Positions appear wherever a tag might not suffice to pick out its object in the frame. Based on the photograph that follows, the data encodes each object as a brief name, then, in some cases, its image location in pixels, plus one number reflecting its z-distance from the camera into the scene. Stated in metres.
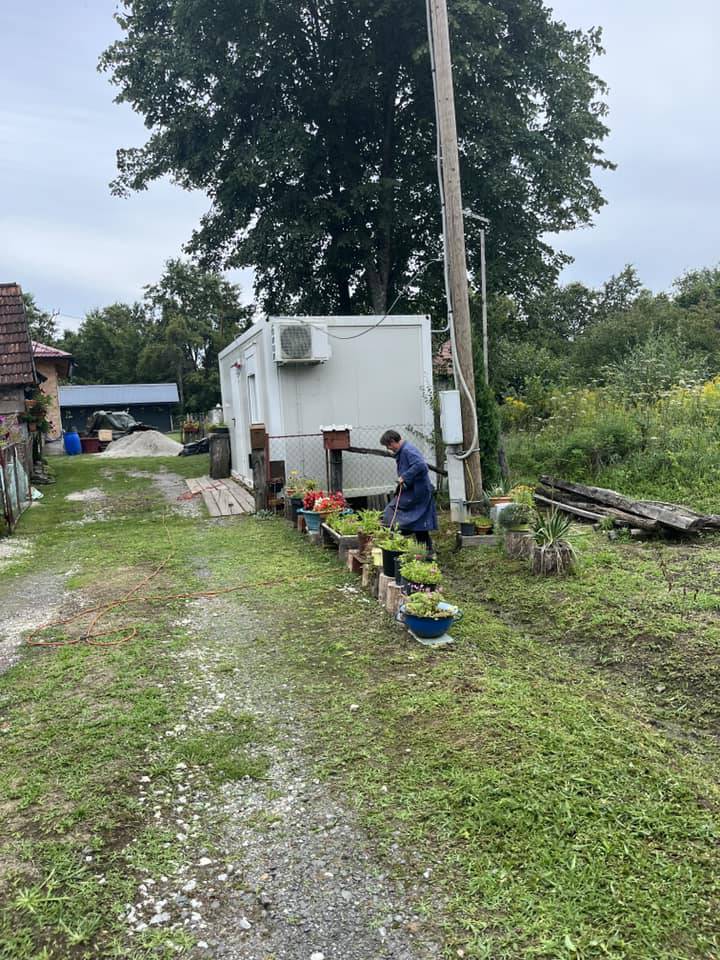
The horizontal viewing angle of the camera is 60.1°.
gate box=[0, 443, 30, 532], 9.50
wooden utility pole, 6.95
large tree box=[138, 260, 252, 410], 44.09
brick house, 22.53
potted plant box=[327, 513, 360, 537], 6.88
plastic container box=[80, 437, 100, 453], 27.42
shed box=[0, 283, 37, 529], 11.83
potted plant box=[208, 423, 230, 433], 15.41
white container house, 9.29
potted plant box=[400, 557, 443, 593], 4.72
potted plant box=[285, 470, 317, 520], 8.87
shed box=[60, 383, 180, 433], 39.06
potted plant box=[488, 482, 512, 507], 6.96
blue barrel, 25.88
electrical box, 6.78
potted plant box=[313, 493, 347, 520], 7.74
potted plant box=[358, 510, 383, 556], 6.18
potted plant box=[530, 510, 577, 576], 5.63
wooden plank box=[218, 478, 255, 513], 10.72
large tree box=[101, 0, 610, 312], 13.64
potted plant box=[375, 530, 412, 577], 5.22
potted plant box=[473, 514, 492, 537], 7.00
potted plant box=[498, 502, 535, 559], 6.25
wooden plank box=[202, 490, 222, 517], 10.52
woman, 5.92
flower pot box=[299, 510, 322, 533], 7.93
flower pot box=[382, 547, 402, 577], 5.27
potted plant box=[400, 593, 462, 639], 4.38
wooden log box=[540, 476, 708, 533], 6.34
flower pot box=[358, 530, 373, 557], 6.13
